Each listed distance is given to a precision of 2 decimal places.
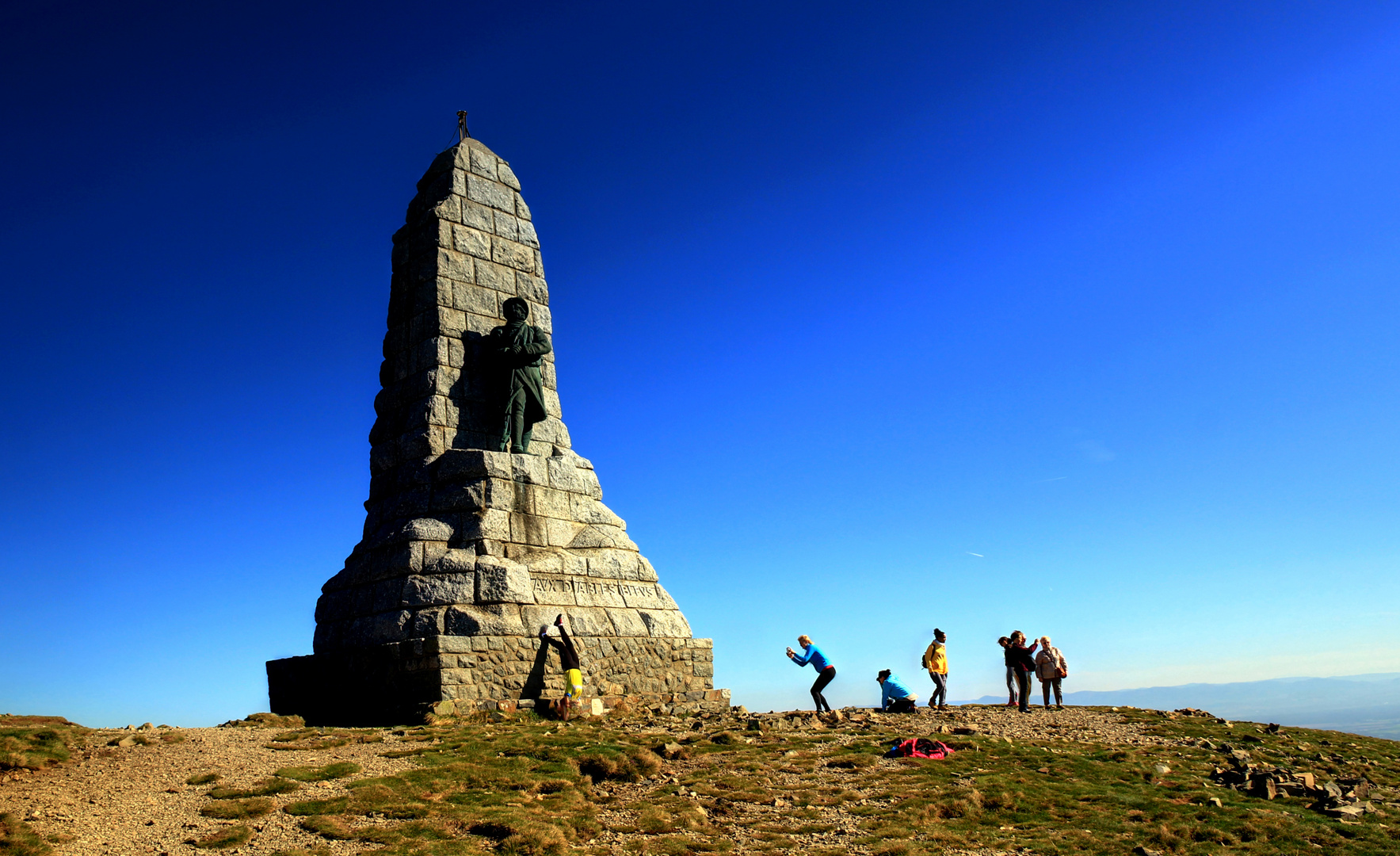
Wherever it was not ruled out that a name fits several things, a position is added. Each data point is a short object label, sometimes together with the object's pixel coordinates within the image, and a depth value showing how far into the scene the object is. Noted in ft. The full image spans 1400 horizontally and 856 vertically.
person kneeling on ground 45.98
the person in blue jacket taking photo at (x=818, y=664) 46.65
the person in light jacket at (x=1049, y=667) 53.36
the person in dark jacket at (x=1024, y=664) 50.44
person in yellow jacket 48.98
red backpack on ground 32.81
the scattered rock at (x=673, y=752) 31.65
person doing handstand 41.68
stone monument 41.73
